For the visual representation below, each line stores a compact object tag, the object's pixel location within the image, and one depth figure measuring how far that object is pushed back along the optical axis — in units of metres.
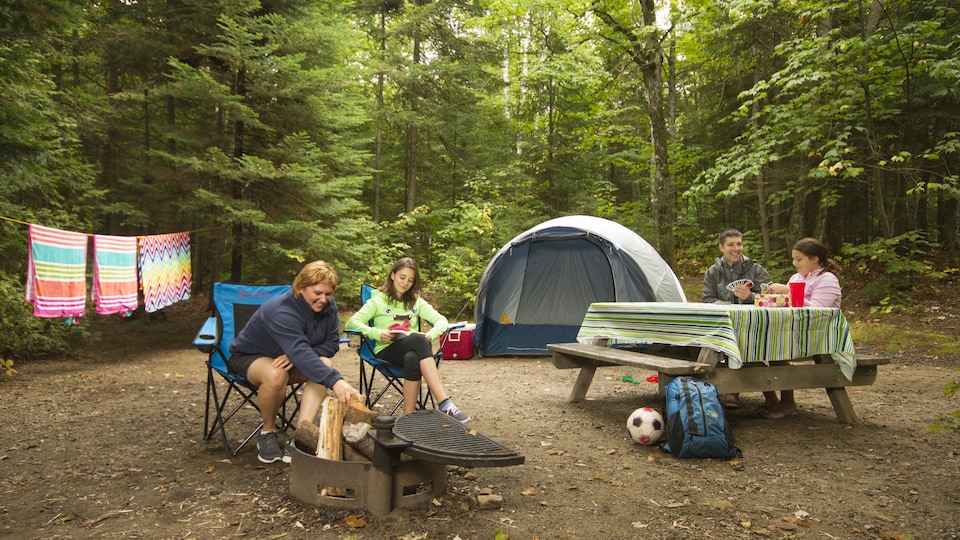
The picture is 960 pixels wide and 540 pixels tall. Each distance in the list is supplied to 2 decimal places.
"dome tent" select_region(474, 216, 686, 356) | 6.39
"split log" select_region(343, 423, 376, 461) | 2.39
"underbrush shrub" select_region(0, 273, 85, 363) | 5.99
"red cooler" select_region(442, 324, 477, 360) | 6.77
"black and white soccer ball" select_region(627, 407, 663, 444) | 3.25
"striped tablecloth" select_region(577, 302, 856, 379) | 3.19
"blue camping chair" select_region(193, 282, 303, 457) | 3.10
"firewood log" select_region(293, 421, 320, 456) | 2.50
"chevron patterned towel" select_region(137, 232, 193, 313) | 6.16
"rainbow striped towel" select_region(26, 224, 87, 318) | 4.91
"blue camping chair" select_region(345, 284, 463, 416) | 3.58
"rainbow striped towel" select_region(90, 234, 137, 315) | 5.59
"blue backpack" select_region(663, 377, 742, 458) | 2.99
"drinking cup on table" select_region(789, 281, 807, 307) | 3.50
